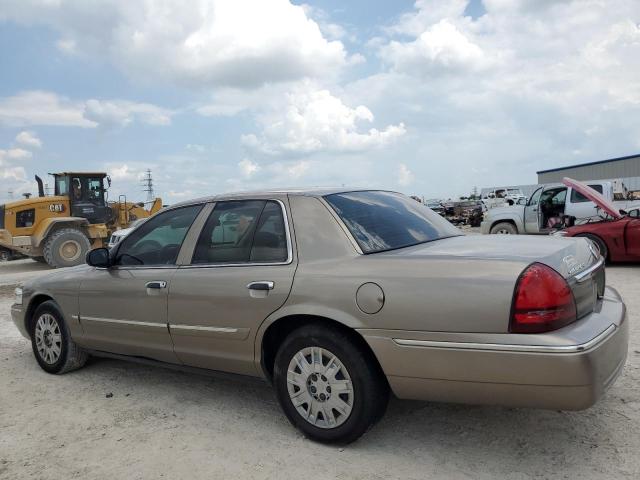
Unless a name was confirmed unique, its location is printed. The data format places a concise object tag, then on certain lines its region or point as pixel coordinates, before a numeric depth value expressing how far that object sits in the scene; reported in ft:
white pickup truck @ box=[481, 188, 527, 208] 91.24
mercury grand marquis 8.79
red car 32.65
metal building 162.91
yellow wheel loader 49.39
